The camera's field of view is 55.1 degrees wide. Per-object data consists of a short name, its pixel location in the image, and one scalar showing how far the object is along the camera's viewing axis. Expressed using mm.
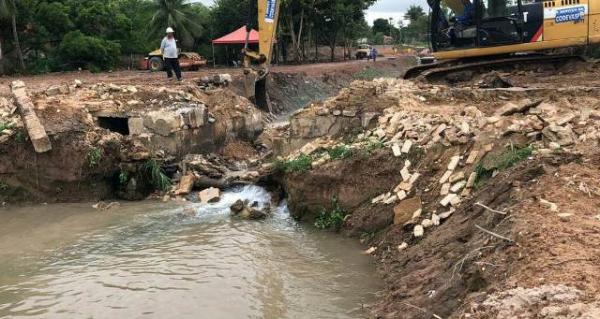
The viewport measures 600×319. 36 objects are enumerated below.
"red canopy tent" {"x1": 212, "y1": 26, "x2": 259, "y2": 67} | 36078
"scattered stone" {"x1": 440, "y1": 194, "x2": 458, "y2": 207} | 7486
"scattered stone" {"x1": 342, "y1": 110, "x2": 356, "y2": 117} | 10961
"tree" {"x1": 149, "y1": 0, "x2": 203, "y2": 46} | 43094
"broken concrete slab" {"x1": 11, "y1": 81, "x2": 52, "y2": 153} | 11523
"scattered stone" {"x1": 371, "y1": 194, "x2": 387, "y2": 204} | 8909
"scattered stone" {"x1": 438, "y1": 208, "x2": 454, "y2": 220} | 7312
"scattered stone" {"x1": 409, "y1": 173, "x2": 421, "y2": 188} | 8578
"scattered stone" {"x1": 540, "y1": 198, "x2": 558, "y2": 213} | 5278
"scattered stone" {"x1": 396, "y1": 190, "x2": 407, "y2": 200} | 8488
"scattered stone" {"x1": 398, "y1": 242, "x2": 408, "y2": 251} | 7484
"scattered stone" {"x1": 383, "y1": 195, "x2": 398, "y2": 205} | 8579
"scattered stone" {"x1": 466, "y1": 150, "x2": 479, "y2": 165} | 7900
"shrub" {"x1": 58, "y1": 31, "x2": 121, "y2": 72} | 30938
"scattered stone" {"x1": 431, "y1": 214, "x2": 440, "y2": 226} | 7371
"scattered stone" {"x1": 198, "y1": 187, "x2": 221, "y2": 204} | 11836
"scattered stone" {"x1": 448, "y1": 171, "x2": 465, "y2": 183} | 7832
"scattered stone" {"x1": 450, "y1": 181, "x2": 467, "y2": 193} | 7645
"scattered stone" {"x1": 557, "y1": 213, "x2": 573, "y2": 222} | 5055
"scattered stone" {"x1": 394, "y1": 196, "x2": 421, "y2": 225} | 8045
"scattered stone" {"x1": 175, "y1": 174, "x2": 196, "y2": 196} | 12328
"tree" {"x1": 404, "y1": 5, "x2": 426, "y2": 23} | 83612
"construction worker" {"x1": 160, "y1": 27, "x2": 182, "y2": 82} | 16047
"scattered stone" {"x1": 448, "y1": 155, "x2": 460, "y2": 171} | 8133
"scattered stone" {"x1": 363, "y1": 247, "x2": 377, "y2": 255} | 8109
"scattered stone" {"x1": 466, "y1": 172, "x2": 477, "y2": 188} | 7465
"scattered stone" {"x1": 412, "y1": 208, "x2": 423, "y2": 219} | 7848
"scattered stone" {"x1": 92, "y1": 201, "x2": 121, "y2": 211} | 11523
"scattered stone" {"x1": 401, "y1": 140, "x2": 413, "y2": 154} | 9098
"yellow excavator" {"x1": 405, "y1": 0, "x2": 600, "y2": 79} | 12094
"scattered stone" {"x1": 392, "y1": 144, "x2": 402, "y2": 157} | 9141
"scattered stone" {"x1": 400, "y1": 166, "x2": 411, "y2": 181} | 8734
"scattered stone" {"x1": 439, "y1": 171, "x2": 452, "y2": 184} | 8039
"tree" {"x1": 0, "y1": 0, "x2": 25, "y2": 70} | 27598
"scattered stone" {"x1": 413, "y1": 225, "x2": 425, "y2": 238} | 7430
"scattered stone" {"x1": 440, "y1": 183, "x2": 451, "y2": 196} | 7770
